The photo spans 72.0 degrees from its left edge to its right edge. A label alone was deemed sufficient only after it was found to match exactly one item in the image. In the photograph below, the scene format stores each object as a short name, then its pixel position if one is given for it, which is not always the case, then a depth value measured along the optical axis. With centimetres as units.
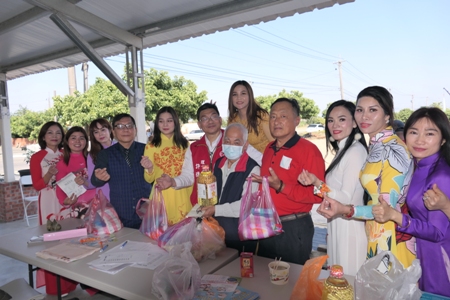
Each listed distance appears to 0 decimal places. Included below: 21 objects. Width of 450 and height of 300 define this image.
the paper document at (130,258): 176
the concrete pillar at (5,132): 651
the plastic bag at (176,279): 139
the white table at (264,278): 145
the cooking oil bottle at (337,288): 114
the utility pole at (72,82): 1759
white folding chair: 599
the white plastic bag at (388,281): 110
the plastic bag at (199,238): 179
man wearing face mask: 203
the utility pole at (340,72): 2494
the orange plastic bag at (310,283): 129
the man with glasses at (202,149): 244
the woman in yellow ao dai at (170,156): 269
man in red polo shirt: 196
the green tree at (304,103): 2769
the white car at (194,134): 2364
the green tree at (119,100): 1633
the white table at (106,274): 153
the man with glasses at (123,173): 260
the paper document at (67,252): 190
